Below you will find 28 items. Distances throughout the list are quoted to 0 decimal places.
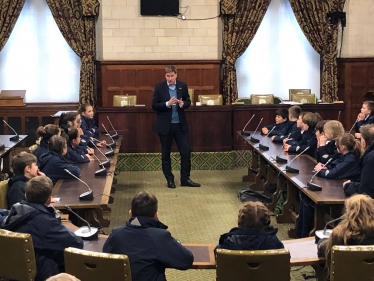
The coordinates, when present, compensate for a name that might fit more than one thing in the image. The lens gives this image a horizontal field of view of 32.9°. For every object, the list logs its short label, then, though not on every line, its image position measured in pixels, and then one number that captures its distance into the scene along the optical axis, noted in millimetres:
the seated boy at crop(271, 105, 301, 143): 8484
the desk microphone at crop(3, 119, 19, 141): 8924
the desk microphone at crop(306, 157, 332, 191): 5395
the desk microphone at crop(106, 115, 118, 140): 9320
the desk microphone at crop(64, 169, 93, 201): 5082
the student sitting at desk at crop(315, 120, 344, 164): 6652
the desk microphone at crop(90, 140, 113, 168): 6629
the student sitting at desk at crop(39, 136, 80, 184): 5977
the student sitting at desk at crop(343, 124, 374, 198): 5109
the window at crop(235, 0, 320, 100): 13023
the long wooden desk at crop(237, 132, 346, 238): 5266
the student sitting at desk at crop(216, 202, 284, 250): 3592
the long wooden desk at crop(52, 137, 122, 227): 4984
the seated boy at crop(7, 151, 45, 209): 5055
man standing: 8633
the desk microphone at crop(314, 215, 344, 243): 3984
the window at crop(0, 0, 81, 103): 12602
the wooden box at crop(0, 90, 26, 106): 11729
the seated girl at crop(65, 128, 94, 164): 6973
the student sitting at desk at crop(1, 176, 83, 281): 3863
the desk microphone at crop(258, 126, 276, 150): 7862
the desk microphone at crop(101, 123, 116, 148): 8430
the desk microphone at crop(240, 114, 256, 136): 9227
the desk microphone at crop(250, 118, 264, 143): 8523
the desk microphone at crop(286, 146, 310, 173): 6250
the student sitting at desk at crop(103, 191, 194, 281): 3557
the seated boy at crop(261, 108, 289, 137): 9023
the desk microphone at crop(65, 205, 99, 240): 4098
